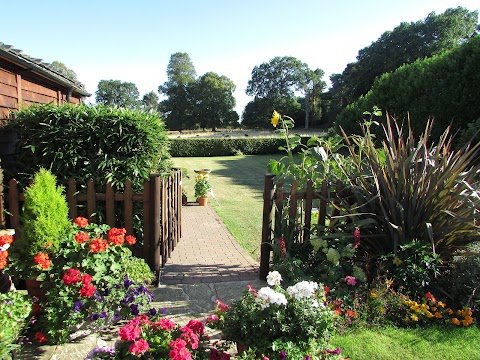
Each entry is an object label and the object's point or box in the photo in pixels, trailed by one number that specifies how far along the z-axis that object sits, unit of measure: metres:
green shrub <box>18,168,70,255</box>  2.85
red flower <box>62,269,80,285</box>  2.42
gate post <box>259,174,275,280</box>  3.97
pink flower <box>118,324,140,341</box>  1.83
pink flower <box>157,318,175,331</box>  2.01
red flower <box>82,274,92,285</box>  2.42
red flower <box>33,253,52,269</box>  2.49
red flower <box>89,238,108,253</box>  2.61
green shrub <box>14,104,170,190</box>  3.79
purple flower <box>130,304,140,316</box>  2.66
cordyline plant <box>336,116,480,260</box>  3.45
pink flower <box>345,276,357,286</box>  3.13
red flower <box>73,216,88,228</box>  2.87
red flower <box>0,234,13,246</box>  2.56
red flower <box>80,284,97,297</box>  2.39
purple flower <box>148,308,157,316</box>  2.53
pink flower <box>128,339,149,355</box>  1.76
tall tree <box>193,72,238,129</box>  59.44
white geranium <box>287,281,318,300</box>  2.19
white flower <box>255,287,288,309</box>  2.09
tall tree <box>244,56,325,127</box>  67.69
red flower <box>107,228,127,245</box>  2.79
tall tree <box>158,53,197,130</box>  60.16
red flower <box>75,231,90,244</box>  2.62
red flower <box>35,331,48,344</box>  2.43
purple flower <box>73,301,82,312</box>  2.40
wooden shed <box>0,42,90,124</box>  4.36
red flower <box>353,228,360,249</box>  3.33
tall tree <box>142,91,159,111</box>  87.62
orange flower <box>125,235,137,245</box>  3.00
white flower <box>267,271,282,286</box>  2.37
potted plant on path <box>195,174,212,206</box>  9.30
